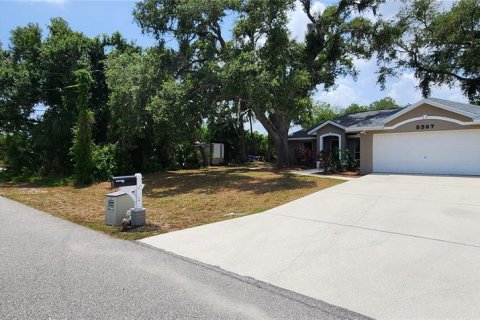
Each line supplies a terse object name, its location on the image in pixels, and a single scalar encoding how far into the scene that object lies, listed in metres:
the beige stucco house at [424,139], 15.24
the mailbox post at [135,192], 7.54
